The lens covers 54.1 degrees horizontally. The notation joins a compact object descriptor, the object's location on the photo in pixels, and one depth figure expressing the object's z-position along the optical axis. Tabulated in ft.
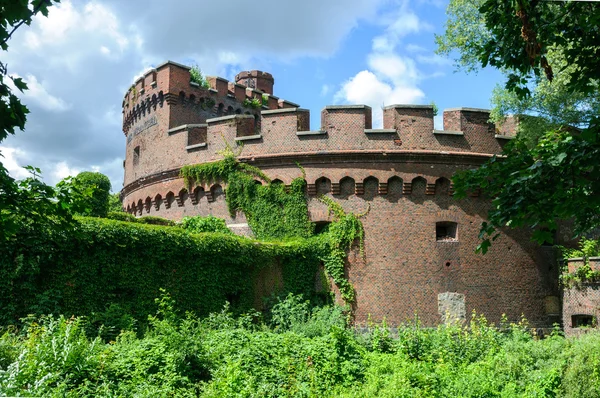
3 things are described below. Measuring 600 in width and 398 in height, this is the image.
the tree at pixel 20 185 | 17.22
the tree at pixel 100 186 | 53.11
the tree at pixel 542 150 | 25.14
